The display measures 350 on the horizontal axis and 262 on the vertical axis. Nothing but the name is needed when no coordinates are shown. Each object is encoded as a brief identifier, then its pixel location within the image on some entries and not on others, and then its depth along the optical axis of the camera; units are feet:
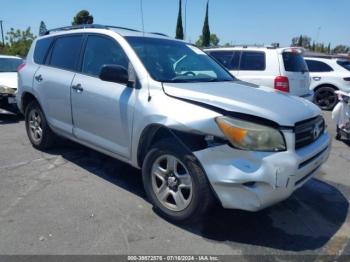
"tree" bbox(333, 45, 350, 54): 267.84
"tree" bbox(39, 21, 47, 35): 145.19
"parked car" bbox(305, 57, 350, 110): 39.52
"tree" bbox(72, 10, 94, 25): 152.98
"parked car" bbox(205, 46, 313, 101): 27.04
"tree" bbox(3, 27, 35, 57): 140.97
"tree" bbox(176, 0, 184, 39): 120.37
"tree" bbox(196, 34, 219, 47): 223.75
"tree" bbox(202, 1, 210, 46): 158.25
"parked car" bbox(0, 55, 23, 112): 27.37
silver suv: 10.17
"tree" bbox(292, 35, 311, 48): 261.26
